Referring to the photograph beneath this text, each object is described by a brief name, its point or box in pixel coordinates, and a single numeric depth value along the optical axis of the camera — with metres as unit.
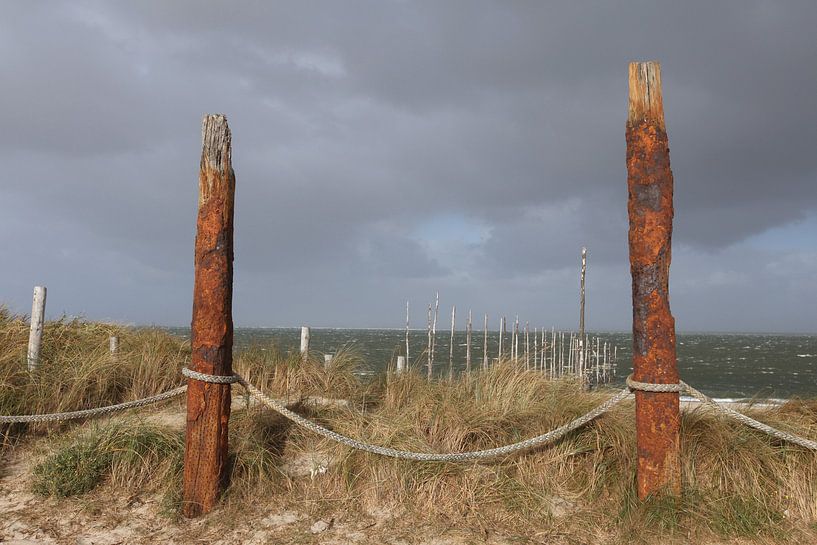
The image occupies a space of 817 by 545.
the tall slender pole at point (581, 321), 15.12
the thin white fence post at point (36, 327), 7.43
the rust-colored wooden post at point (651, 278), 4.20
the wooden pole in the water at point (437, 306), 24.26
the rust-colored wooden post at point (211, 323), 4.48
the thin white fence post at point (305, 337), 10.16
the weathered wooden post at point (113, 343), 8.63
